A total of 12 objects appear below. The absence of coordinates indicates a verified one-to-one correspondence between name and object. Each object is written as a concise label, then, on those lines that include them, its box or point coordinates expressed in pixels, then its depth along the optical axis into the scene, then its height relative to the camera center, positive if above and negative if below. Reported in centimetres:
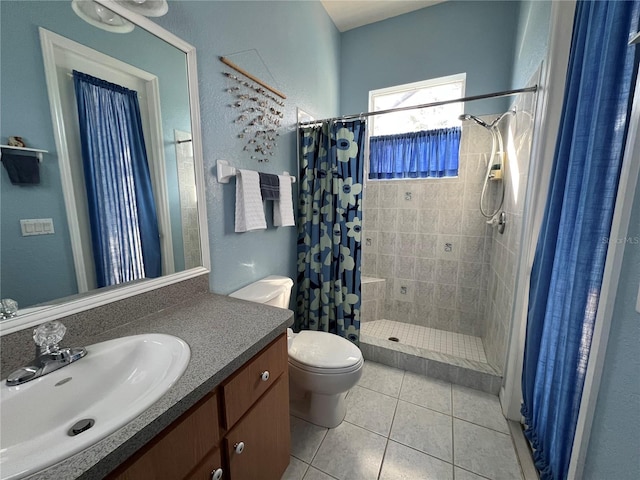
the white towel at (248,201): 139 +1
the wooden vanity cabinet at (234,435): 55 -64
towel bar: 129 +16
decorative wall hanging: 137 +55
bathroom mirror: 67 +18
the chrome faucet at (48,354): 60 -39
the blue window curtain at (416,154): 226 +45
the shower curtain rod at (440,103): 137 +64
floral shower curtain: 180 -18
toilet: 128 -84
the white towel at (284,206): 169 -3
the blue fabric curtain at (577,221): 74 -6
